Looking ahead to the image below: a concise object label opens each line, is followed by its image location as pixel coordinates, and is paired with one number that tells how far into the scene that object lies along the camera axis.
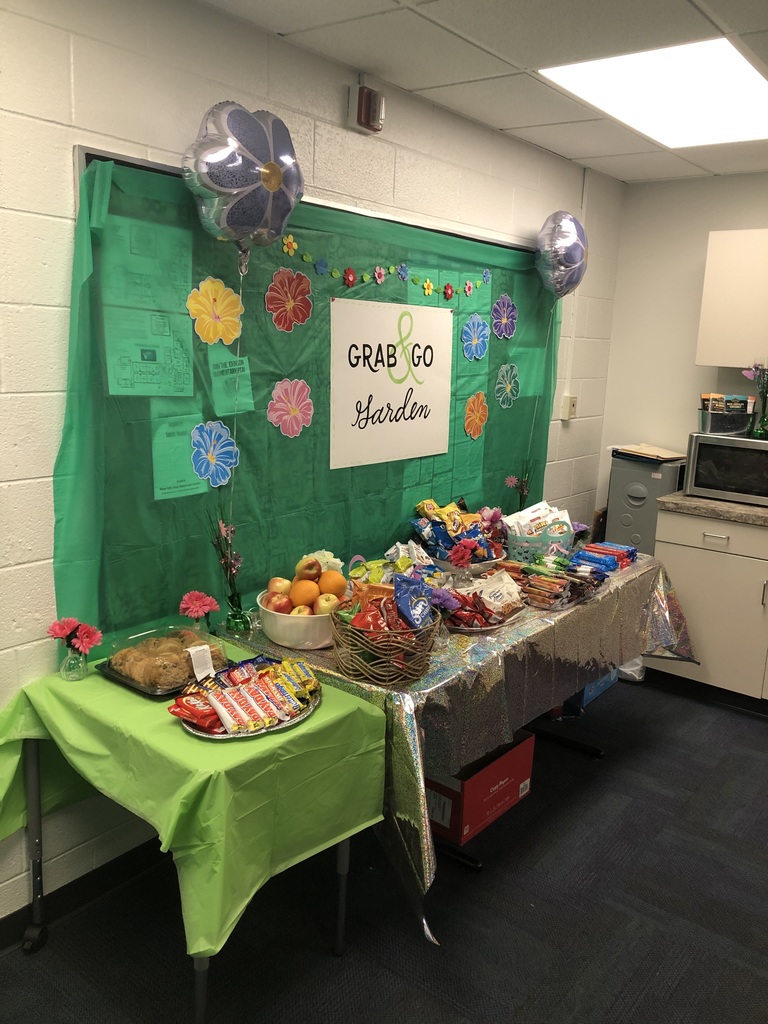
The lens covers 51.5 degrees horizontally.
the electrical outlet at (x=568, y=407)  3.86
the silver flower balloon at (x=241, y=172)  1.89
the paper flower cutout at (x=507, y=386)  3.34
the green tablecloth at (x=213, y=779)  1.53
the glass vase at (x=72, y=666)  1.95
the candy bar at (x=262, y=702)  1.71
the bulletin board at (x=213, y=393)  1.95
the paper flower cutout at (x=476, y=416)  3.19
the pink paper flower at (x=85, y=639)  1.92
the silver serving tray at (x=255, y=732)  1.65
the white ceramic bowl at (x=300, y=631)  2.15
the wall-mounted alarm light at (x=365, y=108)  2.46
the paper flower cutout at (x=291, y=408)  2.40
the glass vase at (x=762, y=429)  3.50
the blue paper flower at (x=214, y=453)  2.21
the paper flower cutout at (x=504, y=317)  3.23
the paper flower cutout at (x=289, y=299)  2.34
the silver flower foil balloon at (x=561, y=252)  3.20
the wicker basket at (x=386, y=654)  1.92
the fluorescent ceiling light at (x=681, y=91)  2.29
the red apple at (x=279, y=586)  2.23
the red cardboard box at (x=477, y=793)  2.40
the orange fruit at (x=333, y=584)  2.26
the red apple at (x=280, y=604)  2.18
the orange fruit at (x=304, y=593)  2.20
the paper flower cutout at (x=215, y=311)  2.14
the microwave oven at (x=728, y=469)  3.42
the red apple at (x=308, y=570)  2.30
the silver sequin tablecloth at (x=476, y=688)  1.88
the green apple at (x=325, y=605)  2.18
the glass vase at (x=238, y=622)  2.29
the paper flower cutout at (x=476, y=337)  3.11
